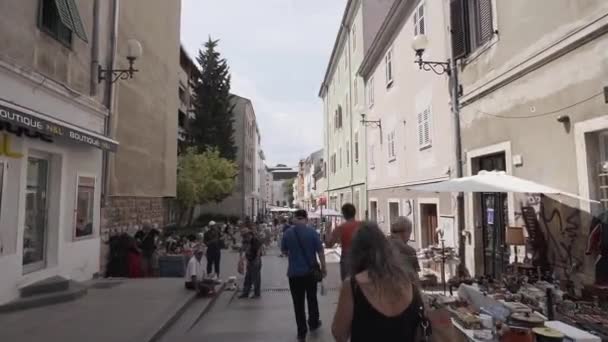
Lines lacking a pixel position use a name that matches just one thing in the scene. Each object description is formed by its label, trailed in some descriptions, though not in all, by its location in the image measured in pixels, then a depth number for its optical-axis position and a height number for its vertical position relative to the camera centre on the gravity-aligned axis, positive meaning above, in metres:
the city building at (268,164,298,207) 120.25 +6.54
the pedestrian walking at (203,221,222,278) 11.72 -1.19
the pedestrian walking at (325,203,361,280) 6.22 -0.30
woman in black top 2.25 -0.51
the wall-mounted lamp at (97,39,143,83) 10.31 +3.60
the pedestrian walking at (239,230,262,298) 9.72 -1.30
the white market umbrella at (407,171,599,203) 5.52 +0.32
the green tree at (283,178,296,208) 119.84 +6.02
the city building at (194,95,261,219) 43.16 +4.61
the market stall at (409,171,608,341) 3.63 -0.95
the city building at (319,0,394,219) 20.44 +6.47
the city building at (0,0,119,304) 7.11 +1.37
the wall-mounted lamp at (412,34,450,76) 9.18 +3.47
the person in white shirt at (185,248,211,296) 9.15 -1.42
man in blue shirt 5.95 -0.75
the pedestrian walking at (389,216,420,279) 5.05 -0.28
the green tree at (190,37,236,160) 38.47 +9.45
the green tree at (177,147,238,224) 26.30 +2.07
